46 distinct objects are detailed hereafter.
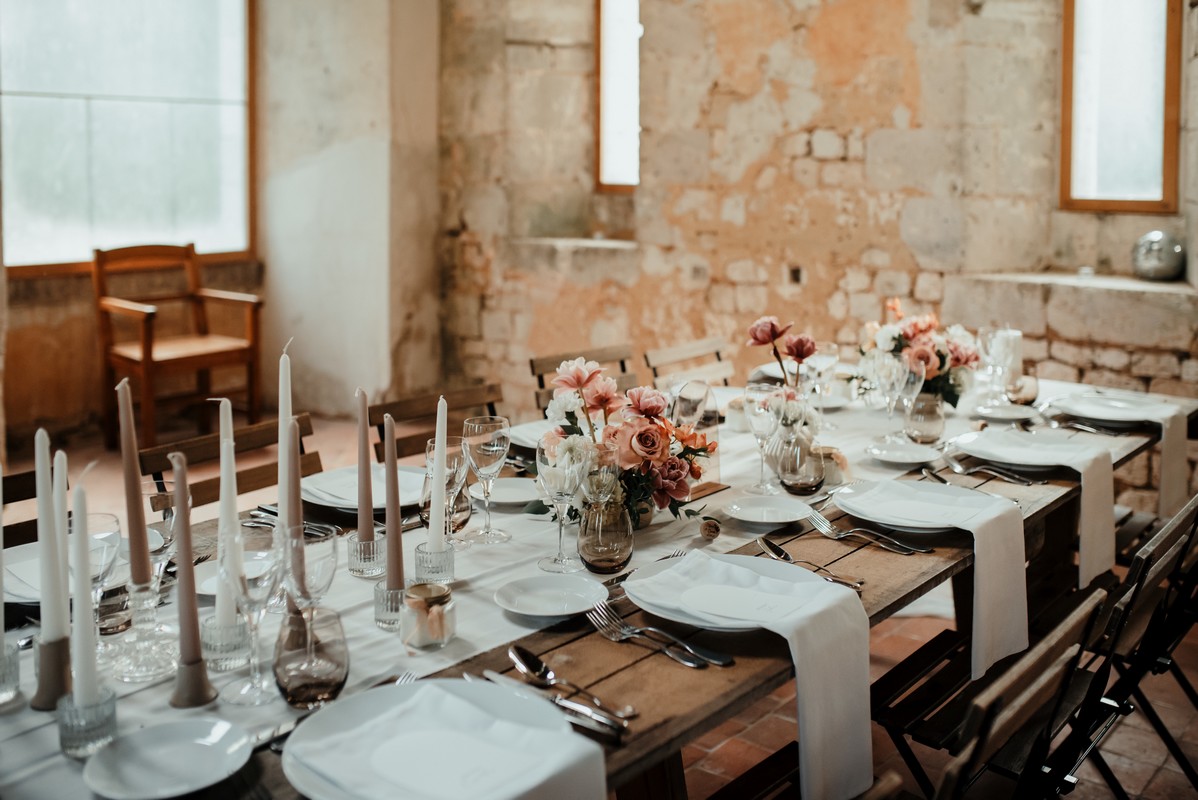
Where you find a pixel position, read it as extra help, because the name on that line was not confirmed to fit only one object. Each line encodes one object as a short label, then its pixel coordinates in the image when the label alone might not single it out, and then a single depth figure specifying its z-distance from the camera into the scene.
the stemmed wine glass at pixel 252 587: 1.61
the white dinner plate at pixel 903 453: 2.98
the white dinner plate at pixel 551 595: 1.93
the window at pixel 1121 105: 4.87
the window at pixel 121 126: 6.04
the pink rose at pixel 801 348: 3.09
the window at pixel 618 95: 6.51
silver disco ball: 4.74
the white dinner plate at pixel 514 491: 2.61
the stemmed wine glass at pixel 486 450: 2.32
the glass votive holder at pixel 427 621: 1.80
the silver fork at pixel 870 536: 2.31
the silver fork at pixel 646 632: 1.78
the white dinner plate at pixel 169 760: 1.38
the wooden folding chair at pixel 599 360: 3.80
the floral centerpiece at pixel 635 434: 2.28
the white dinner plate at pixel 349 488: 2.53
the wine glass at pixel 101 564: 1.80
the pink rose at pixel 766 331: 3.07
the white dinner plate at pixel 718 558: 1.85
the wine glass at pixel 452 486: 2.28
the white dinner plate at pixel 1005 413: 3.49
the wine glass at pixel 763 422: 2.70
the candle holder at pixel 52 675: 1.59
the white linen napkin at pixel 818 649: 1.81
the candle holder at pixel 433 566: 2.06
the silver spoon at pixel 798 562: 2.10
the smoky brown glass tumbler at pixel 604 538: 2.14
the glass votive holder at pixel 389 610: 1.89
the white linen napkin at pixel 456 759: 1.38
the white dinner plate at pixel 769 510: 2.46
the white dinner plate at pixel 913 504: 2.41
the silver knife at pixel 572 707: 1.55
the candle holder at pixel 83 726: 1.47
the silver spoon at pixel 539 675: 1.59
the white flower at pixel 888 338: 3.27
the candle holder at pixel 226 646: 1.72
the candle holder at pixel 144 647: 1.71
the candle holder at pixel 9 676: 1.63
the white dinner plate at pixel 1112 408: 3.45
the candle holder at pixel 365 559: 2.13
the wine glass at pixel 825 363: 3.62
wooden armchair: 5.82
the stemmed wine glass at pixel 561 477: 2.16
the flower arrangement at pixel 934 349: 3.18
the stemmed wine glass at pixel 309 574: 1.62
